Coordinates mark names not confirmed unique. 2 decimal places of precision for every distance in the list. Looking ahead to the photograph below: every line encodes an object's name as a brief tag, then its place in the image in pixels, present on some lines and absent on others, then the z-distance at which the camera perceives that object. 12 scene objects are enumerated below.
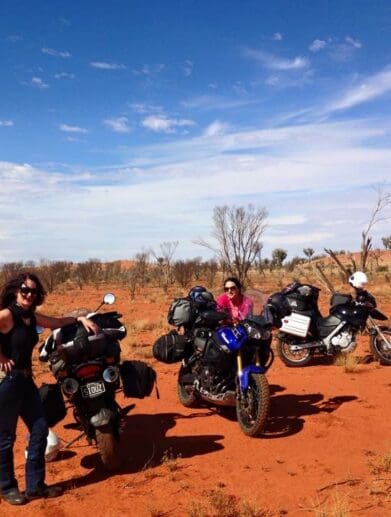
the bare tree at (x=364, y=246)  13.87
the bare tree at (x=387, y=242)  54.90
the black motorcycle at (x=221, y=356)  5.60
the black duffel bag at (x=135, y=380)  5.09
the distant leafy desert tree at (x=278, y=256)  52.84
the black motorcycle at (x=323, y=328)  9.05
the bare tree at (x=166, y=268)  33.84
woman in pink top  7.10
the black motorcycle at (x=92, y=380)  4.72
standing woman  4.23
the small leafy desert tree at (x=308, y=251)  47.84
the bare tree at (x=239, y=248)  23.33
